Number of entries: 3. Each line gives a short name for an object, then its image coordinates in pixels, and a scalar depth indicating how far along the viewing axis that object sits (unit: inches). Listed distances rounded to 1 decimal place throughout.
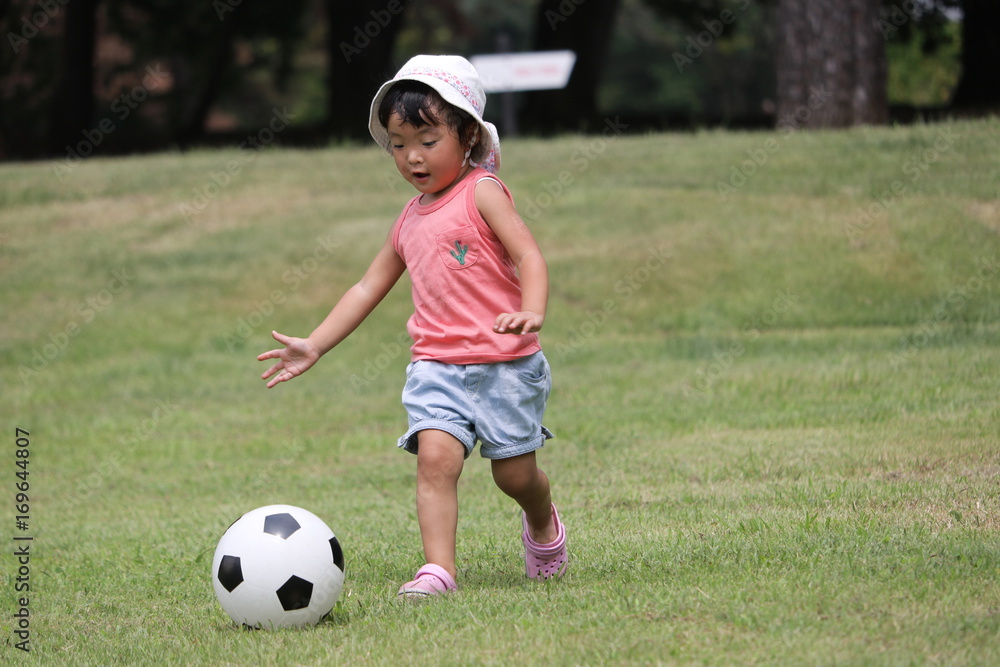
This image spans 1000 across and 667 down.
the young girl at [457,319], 320.8
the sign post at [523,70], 1178.0
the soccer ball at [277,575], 301.0
